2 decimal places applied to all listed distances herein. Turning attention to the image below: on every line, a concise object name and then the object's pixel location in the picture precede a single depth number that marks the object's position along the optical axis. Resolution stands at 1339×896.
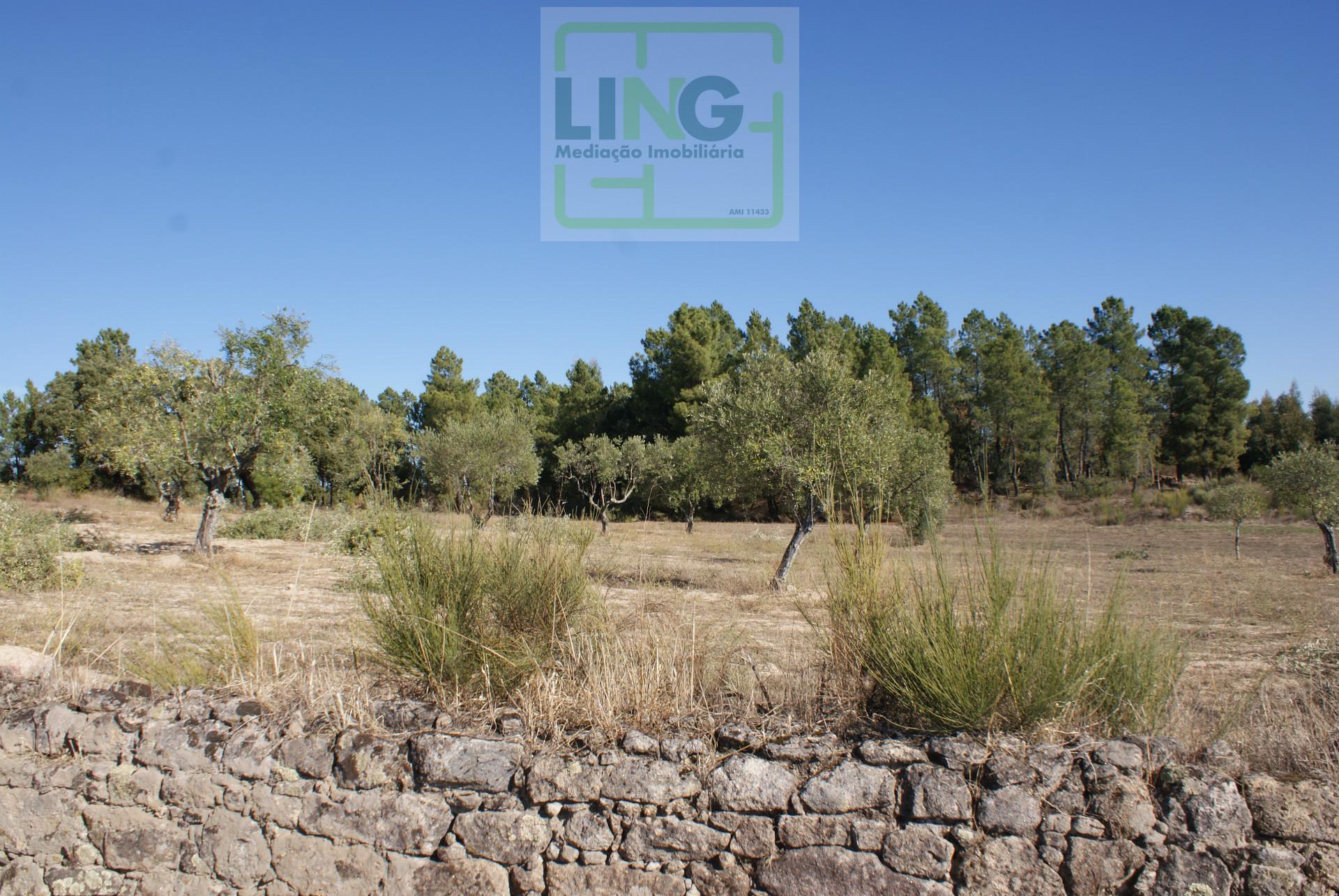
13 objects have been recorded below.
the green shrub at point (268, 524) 23.55
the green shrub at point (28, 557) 10.92
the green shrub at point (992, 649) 3.42
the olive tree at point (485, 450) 28.84
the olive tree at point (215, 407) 16.19
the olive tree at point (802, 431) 14.23
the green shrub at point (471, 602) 4.21
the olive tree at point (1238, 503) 23.44
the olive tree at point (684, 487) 30.69
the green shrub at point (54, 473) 38.94
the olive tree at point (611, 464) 34.62
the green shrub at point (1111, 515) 36.09
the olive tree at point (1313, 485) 19.23
